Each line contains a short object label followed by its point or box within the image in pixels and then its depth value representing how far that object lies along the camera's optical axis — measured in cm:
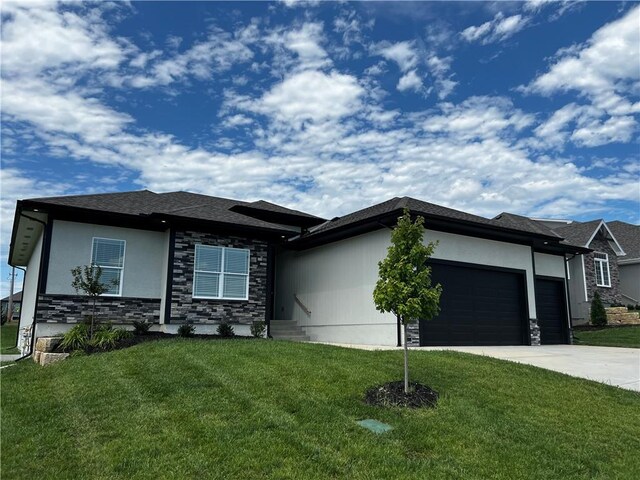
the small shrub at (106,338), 1079
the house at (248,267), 1341
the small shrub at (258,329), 1435
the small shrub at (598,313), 2312
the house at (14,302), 4898
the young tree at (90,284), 1132
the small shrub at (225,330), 1374
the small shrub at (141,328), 1273
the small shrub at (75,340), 1053
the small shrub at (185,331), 1300
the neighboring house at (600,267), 2542
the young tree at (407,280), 713
